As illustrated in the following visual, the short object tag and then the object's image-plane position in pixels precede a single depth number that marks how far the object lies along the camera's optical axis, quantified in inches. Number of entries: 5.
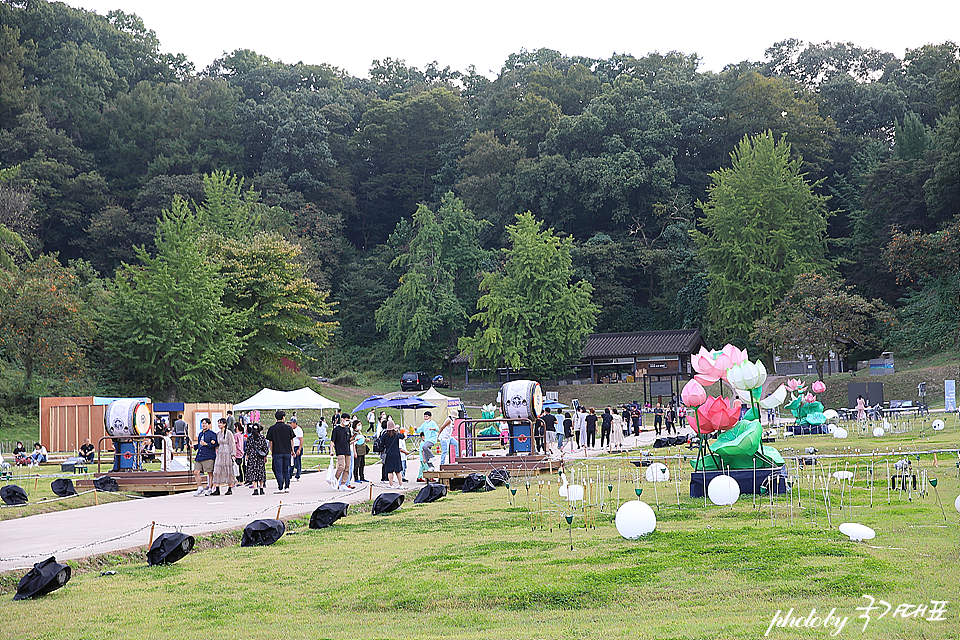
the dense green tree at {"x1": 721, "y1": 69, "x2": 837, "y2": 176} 2246.6
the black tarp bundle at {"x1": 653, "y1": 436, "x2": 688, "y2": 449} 959.6
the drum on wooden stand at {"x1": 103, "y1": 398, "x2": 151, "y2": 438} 864.9
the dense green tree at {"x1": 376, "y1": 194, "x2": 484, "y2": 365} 2085.4
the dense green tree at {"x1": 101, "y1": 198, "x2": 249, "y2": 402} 1469.0
